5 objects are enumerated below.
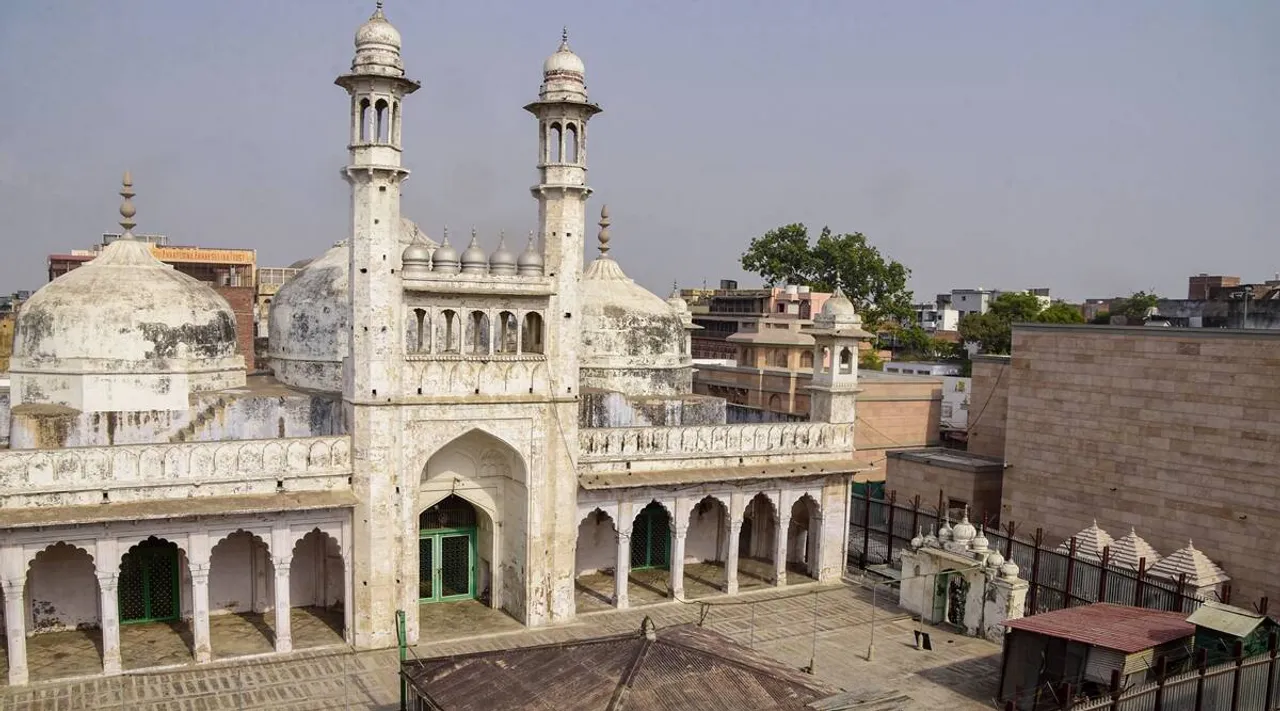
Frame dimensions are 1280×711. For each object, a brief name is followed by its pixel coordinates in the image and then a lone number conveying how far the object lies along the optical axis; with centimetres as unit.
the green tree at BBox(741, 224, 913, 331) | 5547
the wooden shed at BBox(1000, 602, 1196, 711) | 1503
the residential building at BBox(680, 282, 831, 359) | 5512
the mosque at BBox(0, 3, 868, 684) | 1680
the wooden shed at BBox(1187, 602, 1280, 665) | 1528
